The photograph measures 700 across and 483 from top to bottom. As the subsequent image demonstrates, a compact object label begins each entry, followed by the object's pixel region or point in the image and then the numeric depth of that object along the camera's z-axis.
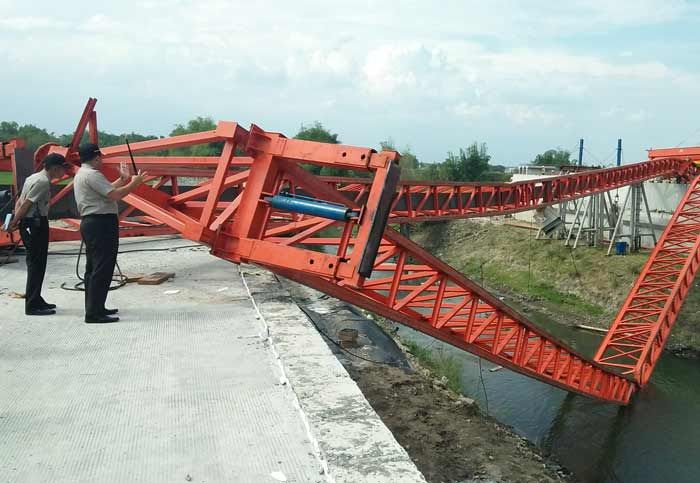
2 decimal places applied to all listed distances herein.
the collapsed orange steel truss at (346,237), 4.22
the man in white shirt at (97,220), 4.72
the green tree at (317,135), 52.40
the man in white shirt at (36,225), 5.06
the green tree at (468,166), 39.22
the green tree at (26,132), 44.09
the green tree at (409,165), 39.86
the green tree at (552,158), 54.12
